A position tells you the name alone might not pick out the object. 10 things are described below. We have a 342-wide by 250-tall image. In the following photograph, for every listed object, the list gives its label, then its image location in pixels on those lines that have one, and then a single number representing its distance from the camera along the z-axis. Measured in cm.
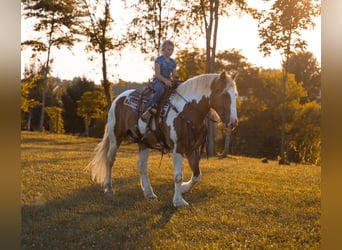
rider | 733
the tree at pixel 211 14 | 2080
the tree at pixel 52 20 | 2980
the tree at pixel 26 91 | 3057
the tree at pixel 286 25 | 1708
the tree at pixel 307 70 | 4662
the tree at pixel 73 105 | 4934
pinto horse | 690
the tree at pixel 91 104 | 3947
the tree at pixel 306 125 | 3566
